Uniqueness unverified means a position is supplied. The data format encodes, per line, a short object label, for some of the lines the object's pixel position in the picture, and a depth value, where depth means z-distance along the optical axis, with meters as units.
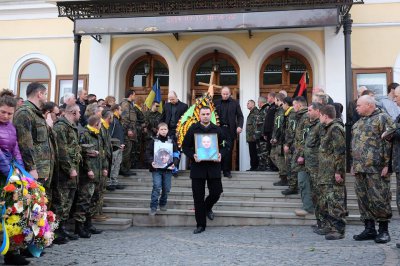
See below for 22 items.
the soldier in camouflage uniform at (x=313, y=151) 6.54
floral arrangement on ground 4.32
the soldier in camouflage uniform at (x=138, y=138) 10.27
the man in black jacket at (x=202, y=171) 6.79
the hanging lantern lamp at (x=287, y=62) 12.72
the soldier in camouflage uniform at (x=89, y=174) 6.62
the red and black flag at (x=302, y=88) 10.80
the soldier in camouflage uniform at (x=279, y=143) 8.59
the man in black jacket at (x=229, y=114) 9.77
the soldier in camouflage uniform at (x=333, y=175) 6.10
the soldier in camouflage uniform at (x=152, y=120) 10.63
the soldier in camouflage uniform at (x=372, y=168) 5.71
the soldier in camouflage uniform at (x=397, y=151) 5.42
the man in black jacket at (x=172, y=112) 10.08
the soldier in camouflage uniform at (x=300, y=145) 7.16
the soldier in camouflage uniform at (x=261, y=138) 10.15
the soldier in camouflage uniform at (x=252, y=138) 10.51
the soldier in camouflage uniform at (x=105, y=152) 7.12
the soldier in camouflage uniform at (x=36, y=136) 5.10
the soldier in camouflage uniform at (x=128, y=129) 9.70
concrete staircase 7.50
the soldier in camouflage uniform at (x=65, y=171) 6.16
